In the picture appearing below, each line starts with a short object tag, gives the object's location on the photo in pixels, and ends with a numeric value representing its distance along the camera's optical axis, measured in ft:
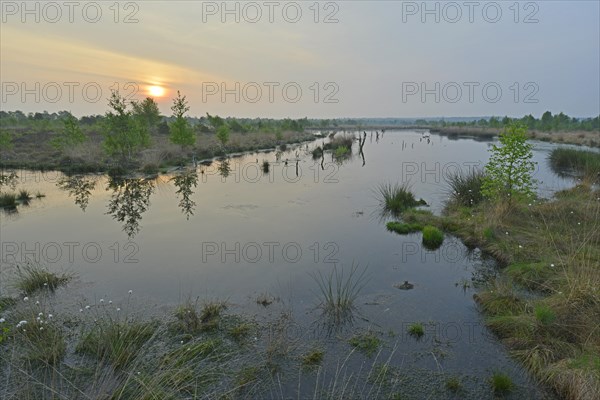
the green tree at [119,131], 99.50
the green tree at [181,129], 118.32
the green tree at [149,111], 193.06
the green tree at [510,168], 41.11
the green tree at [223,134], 146.82
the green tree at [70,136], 113.29
